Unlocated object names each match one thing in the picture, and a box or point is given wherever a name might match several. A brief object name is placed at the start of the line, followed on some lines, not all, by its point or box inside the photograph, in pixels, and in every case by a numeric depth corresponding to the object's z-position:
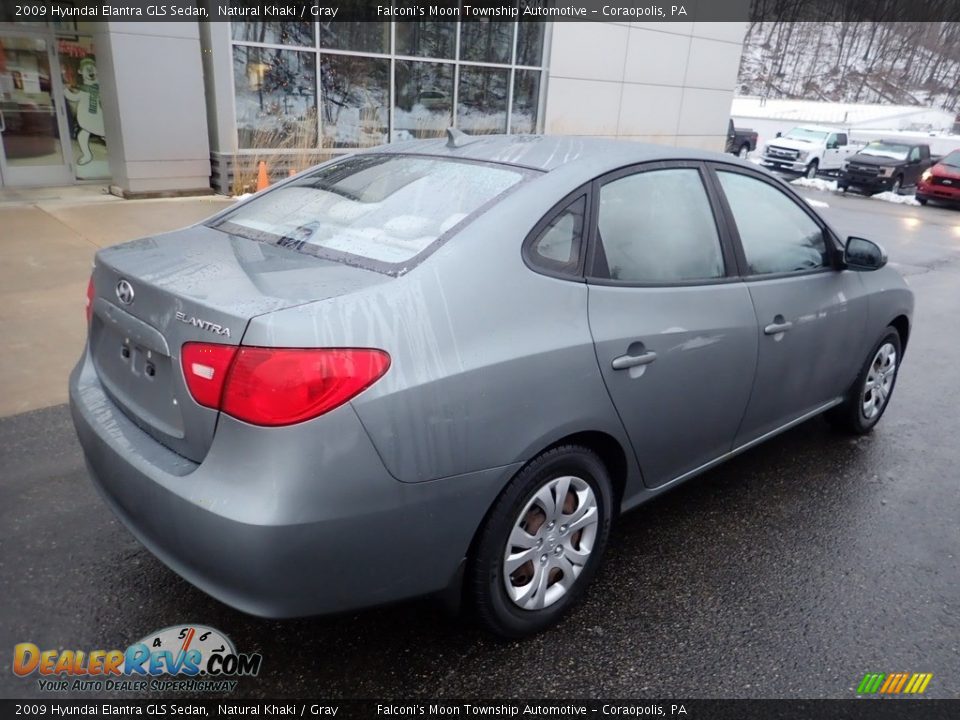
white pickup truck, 24.00
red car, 18.89
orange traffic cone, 10.75
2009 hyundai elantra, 1.93
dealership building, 10.66
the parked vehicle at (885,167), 21.11
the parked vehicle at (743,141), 30.00
